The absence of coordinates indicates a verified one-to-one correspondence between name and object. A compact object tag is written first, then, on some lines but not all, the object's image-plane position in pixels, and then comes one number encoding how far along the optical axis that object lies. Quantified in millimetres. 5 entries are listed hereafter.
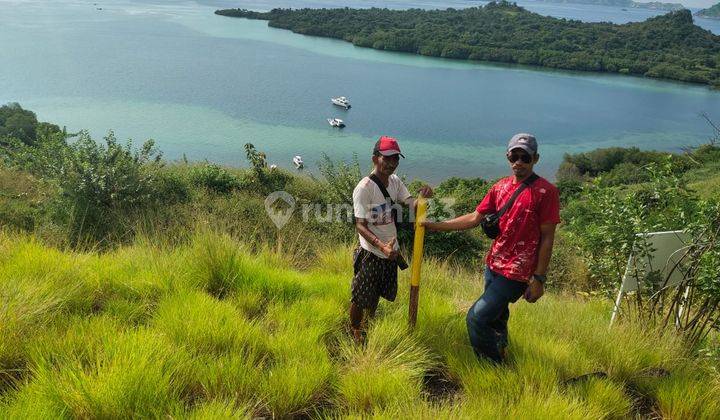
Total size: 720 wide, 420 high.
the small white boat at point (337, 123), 46000
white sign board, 3826
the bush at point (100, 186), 7020
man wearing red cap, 3160
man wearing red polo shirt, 2926
